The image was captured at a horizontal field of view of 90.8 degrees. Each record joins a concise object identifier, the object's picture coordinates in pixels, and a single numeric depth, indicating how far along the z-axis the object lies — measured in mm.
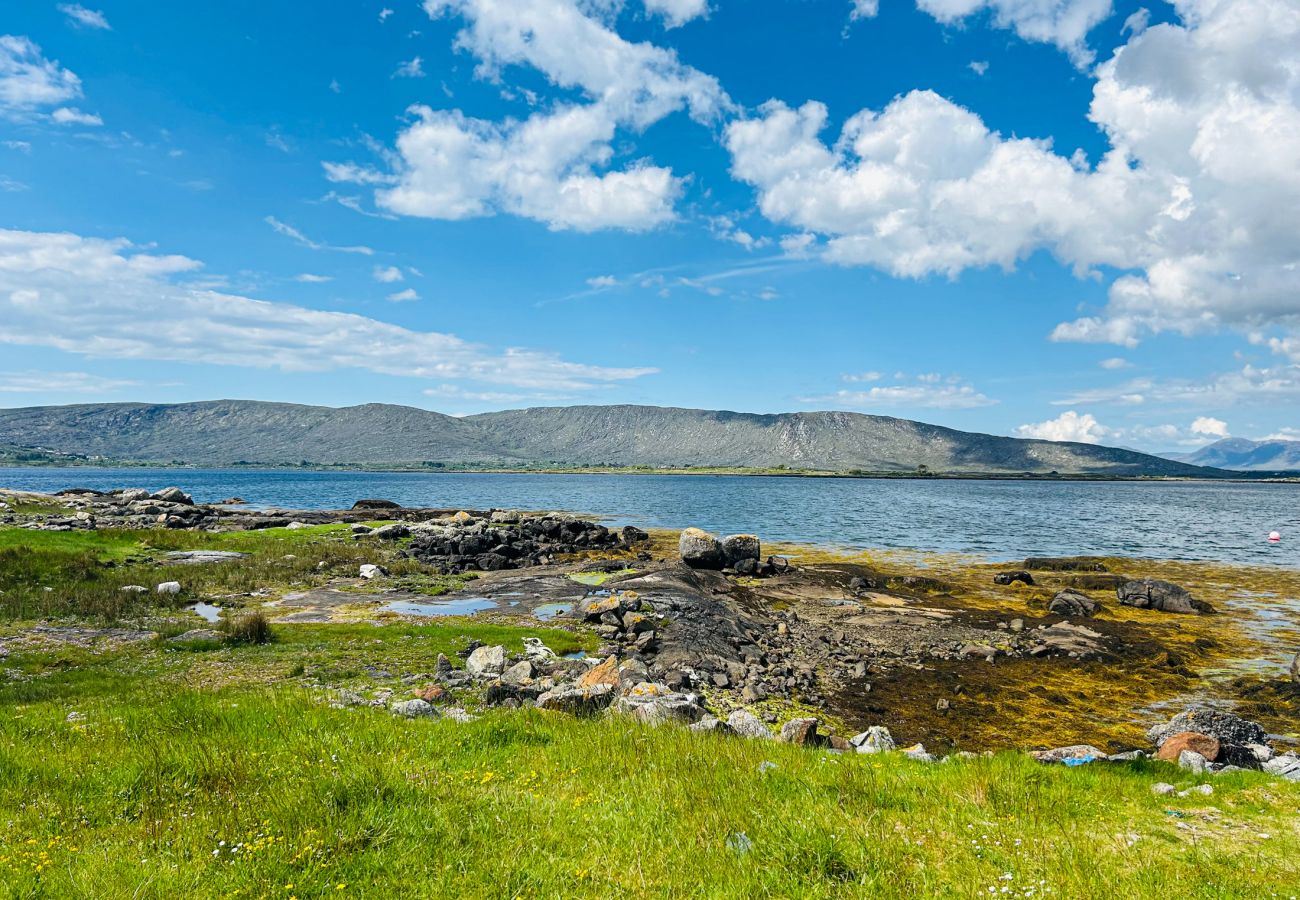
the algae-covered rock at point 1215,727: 15258
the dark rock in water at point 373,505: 93400
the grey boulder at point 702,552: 44562
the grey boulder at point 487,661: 18781
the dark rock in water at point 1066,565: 48406
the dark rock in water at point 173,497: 70688
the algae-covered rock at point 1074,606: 34453
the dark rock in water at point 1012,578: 42619
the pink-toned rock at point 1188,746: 12461
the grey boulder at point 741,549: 45344
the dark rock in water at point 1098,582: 41750
